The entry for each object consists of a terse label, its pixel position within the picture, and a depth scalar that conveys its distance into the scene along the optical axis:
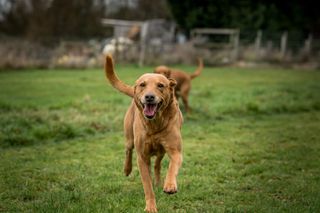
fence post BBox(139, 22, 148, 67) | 38.44
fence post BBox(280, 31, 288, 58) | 31.67
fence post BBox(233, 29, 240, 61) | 31.28
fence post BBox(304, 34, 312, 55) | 31.50
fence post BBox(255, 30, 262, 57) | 31.09
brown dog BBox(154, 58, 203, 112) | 12.68
